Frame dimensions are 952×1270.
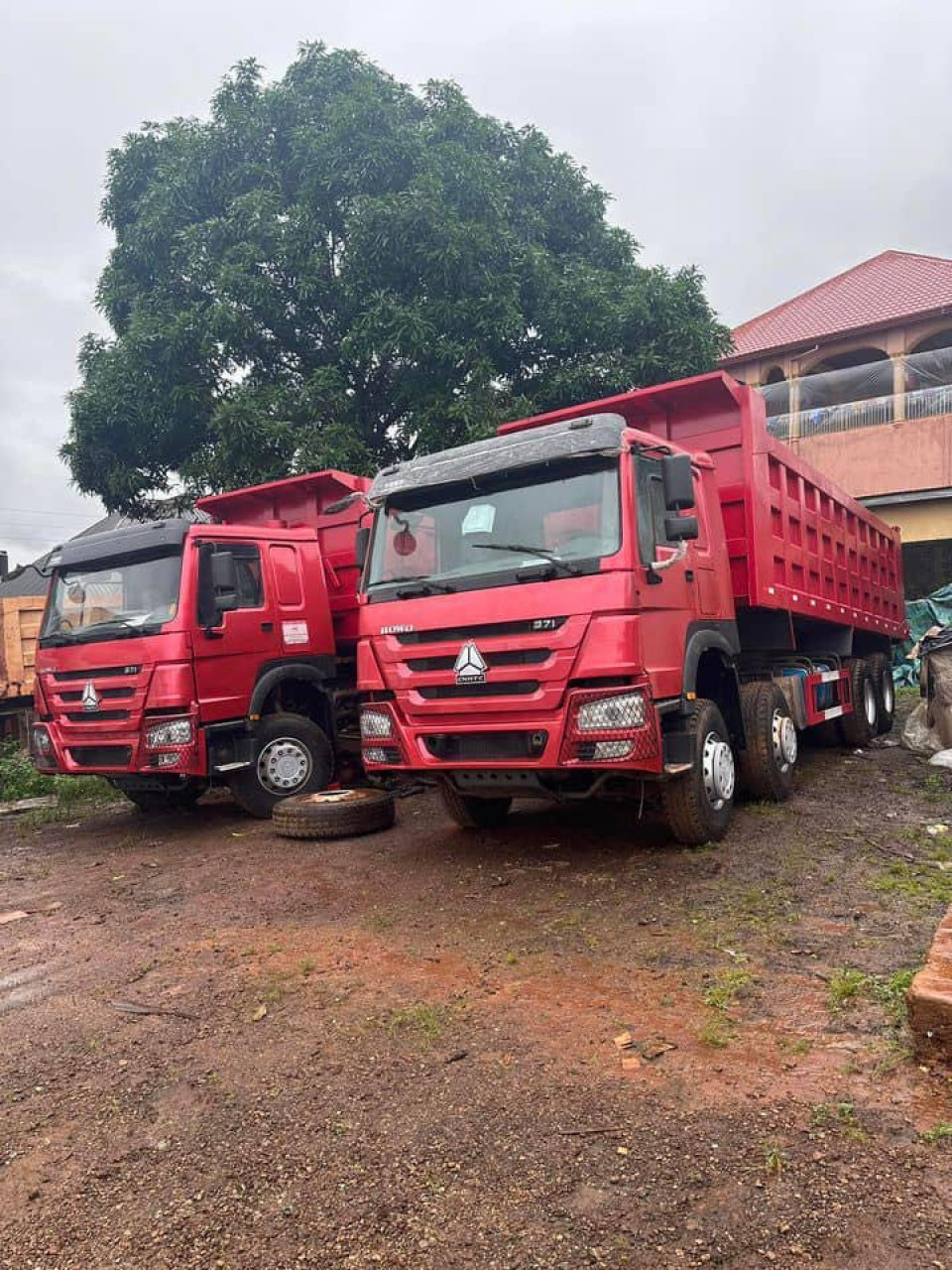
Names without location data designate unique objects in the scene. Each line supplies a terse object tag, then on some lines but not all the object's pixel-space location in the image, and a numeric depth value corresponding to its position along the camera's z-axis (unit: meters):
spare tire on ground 6.77
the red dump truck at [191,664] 7.01
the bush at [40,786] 9.71
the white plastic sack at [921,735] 8.81
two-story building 18.67
